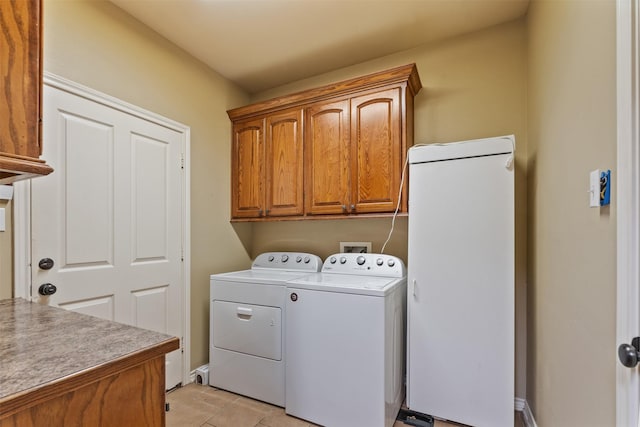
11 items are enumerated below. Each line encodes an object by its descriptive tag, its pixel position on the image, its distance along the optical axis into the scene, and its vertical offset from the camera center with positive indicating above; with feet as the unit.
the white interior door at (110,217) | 5.46 -0.09
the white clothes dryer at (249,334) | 6.89 -2.85
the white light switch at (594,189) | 3.20 +0.26
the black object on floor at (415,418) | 6.17 -4.21
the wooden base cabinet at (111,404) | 2.08 -1.46
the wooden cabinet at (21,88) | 2.55 +1.07
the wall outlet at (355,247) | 8.29 -0.95
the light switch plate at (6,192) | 4.83 +0.32
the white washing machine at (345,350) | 5.69 -2.71
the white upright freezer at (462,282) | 5.83 -1.37
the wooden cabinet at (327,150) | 7.08 +1.62
